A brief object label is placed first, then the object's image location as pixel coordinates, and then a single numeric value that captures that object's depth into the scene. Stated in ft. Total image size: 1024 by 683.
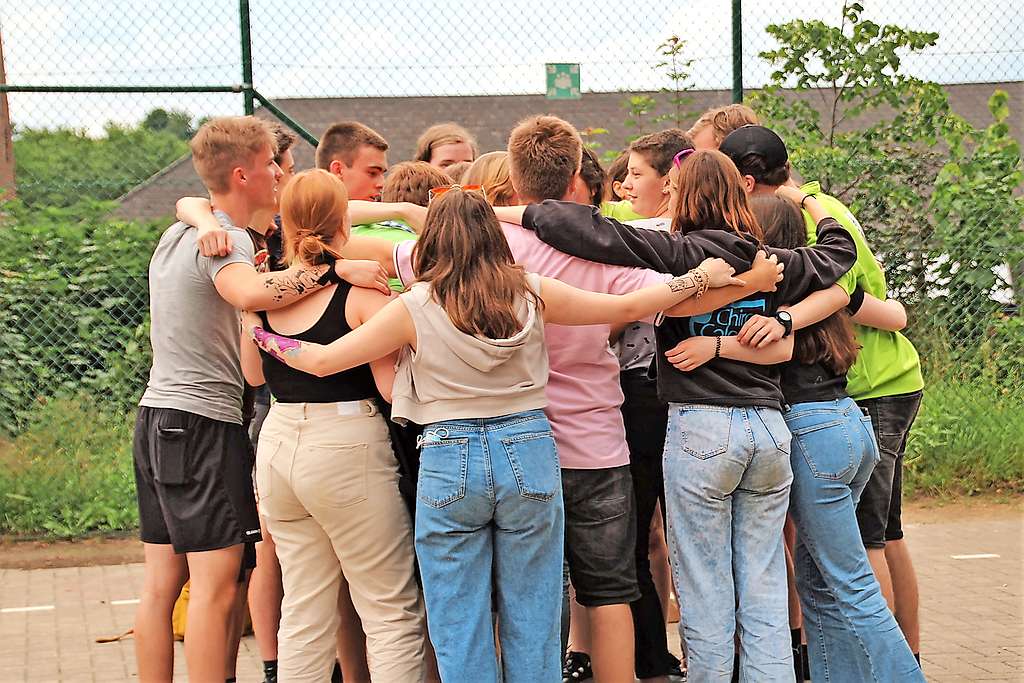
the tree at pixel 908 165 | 24.43
